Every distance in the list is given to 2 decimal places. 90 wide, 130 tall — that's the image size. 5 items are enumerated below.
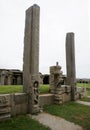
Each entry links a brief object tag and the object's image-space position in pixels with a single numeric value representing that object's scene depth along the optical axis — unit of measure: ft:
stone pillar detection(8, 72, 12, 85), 34.07
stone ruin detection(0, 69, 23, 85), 33.42
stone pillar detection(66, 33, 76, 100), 22.54
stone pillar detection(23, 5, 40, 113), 14.27
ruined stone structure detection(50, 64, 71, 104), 19.00
